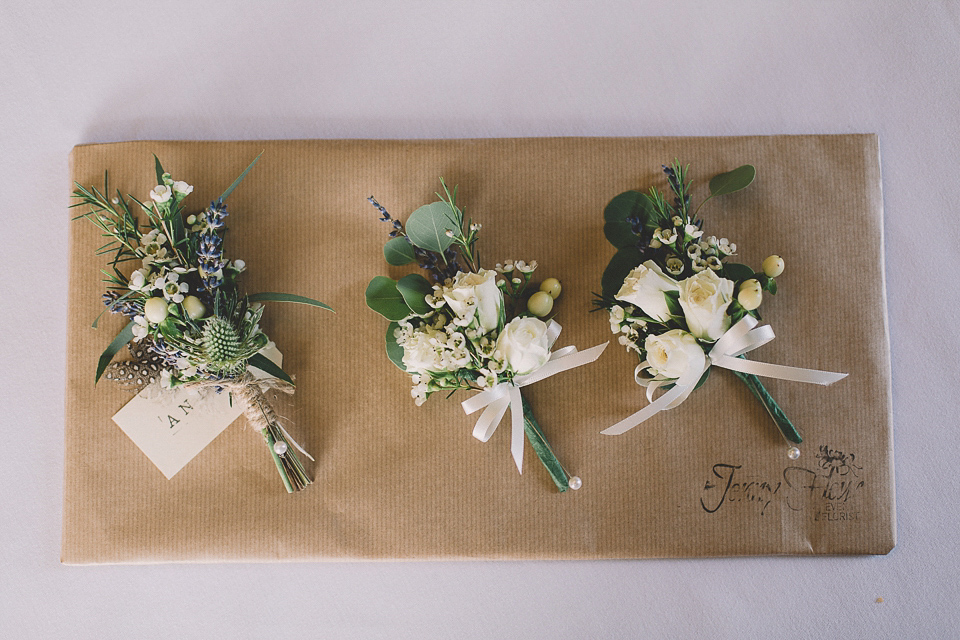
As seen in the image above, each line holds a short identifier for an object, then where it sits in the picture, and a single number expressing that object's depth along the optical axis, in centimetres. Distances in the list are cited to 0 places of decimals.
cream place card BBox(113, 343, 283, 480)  42
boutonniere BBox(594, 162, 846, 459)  38
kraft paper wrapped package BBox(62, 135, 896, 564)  42
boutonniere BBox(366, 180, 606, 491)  38
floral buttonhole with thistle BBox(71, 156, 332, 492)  39
